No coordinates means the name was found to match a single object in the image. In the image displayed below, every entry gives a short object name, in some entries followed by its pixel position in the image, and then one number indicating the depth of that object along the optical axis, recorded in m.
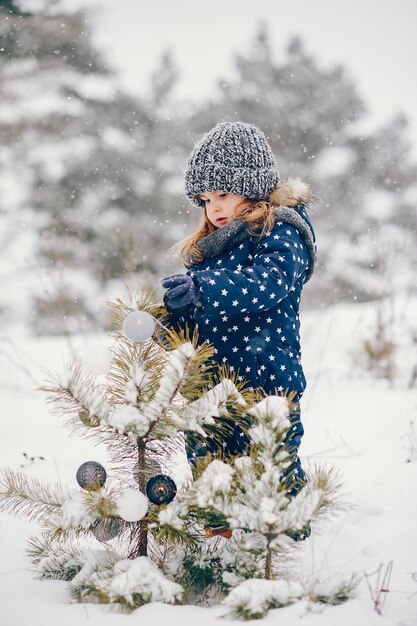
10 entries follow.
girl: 3.80
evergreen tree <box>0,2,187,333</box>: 14.16
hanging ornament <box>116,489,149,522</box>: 3.41
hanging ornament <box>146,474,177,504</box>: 3.44
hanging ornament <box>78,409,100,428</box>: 3.44
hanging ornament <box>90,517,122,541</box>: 3.49
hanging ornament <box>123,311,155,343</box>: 3.43
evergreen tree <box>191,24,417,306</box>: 19.90
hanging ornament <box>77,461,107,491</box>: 3.49
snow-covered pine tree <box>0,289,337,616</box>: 3.33
